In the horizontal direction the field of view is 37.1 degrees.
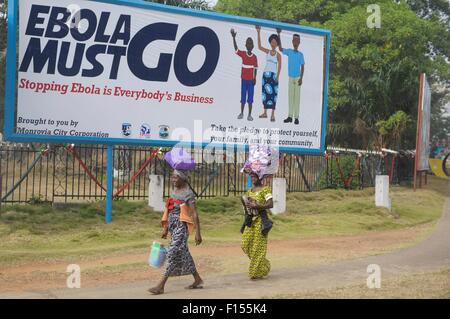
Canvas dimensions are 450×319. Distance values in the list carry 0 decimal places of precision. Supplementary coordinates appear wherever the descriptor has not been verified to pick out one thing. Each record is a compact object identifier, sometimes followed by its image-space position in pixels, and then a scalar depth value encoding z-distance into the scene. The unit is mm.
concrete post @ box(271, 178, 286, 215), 16547
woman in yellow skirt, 9383
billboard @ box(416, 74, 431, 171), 25172
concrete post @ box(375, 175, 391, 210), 18297
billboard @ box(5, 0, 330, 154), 13148
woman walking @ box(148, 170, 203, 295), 8406
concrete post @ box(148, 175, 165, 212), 15100
